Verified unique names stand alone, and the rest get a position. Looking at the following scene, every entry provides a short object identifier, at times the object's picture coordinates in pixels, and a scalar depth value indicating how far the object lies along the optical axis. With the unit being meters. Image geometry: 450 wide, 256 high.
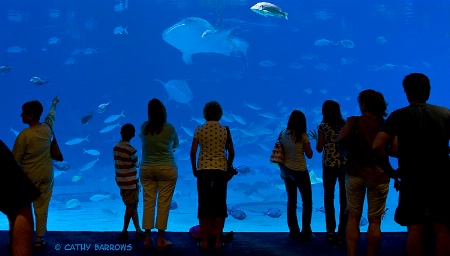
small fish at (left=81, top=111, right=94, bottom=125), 10.89
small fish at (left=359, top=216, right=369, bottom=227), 8.84
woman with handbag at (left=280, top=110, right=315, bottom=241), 4.46
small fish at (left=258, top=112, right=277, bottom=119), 17.55
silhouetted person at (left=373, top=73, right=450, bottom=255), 2.52
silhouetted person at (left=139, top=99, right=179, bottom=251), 4.10
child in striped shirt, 4.35
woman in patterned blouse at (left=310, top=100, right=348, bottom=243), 4.30
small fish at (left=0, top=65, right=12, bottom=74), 10.43
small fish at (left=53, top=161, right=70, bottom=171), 11.04
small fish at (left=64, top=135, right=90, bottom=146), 14.38
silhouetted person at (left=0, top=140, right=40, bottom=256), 1.52
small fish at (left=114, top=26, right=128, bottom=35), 16.95
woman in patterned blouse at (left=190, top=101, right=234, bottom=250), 3.99
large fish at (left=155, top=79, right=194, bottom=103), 29.33
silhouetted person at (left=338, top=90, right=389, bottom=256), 3.22
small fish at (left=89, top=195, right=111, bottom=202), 11.92
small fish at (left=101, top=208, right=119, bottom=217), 14.20
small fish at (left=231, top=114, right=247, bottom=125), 15.38
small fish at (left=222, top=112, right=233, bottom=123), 14.22
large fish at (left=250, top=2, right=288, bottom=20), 9.42
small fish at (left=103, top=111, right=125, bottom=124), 14.68
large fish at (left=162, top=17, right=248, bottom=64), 25.31
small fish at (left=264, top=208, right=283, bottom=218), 8.95
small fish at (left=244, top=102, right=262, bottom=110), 15.73
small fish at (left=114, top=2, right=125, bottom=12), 17.89
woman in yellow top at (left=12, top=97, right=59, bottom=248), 3.82
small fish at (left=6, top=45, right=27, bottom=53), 15.45
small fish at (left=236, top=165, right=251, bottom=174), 9.65
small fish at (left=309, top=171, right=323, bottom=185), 11.50
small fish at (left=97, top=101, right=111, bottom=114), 12.38
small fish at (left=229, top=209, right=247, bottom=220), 8.60
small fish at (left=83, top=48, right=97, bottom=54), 19.56
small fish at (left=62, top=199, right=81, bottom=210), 12.65
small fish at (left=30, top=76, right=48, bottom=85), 10.02
